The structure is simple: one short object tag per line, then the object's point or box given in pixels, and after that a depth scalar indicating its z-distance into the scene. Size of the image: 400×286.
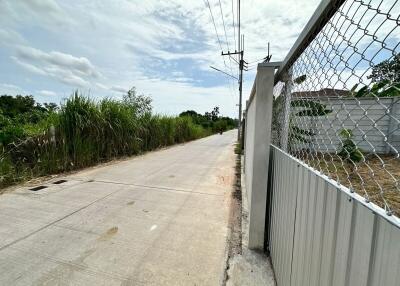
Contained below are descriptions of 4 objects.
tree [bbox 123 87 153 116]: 17.70
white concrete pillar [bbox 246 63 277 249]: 2.42
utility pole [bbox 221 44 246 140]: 18.83
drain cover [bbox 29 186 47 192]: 4.38
